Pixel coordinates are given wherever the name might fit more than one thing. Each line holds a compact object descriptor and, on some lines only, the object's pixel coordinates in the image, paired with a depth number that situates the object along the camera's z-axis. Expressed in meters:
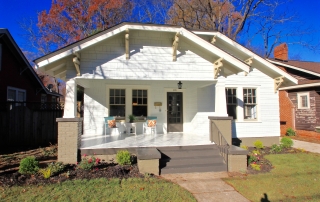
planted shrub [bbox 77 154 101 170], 5.81
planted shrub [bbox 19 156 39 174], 5.45
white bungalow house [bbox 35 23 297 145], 7.17
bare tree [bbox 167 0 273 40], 17.80
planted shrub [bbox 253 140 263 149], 9.35
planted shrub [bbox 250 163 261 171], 6.43
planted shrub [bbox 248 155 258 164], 6.87
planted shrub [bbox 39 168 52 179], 5.30
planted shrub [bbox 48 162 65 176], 5.54
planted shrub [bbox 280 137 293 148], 9.39
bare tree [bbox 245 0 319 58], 21.07
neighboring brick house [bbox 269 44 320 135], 13.52
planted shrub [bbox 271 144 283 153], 9.01
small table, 9.73
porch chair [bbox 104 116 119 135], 8.88
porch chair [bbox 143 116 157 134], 9.36
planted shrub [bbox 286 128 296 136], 14.61
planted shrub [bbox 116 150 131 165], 6.20
